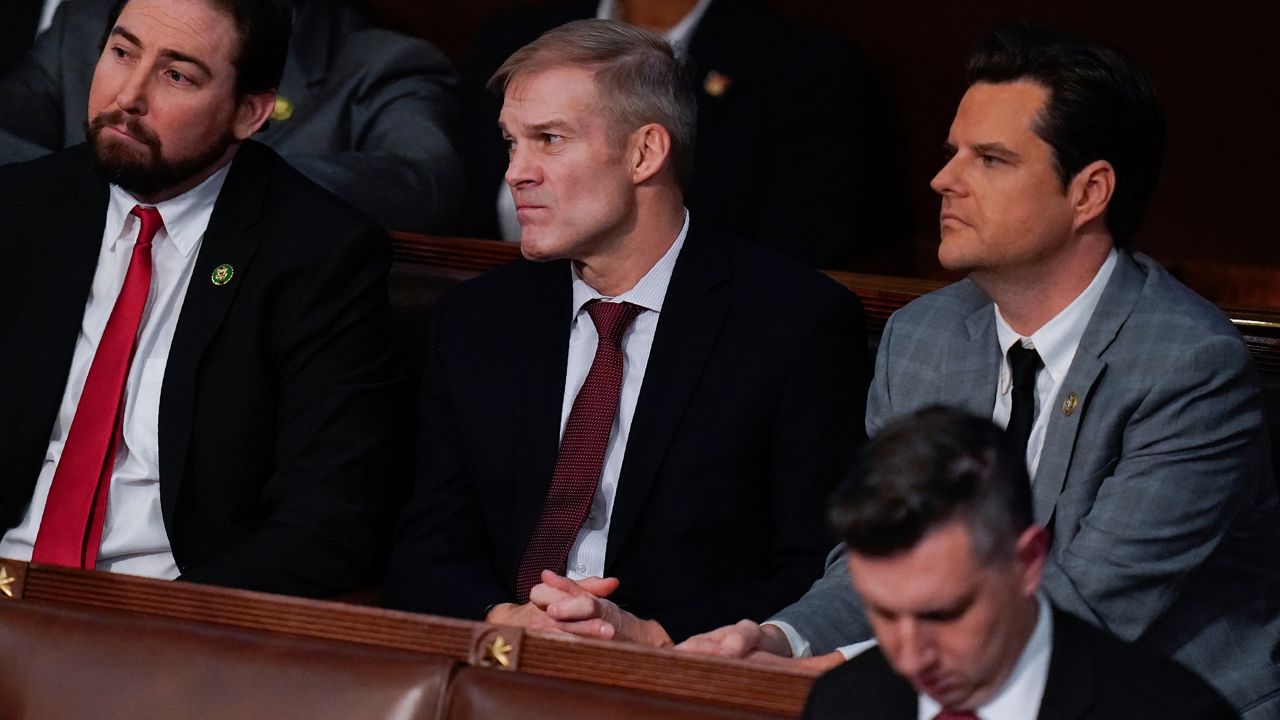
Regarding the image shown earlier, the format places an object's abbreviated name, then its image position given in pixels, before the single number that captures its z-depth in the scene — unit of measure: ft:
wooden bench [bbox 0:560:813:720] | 29.50
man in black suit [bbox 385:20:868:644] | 31.43
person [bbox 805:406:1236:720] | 28.97
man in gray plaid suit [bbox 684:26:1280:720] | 30.65
